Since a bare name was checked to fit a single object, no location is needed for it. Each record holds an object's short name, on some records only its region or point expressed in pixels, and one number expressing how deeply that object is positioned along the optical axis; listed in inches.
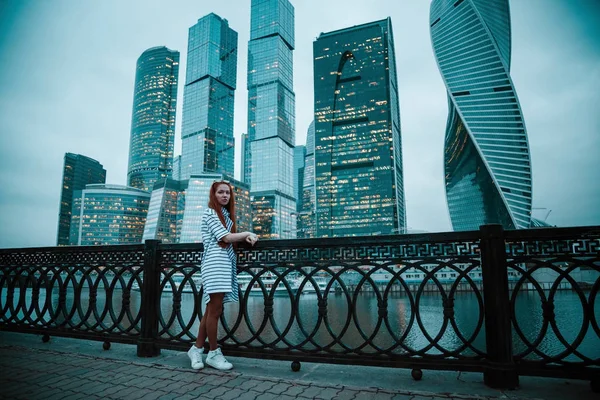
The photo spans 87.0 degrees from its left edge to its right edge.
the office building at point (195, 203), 3951.8
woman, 124.6
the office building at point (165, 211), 4436.5
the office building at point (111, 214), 4687.5
